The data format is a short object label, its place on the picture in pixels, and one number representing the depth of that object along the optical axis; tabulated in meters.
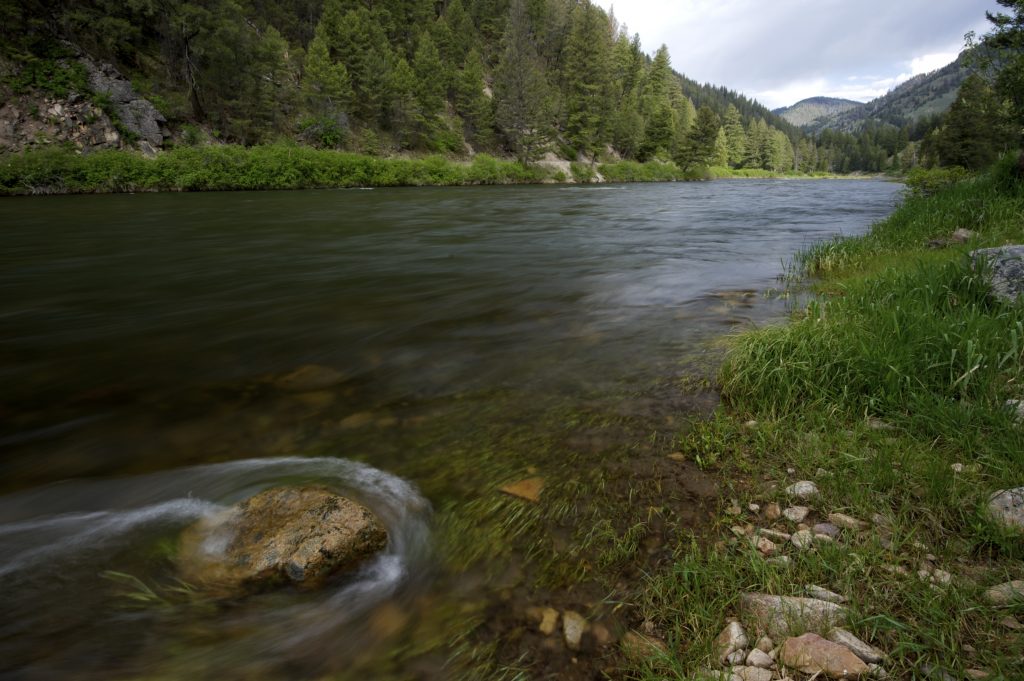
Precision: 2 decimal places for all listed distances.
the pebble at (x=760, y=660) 1.70
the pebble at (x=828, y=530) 2.34
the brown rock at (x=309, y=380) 4.55
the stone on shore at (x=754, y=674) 1.65
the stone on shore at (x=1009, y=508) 2.12
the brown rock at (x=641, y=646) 1.90
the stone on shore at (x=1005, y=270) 4.20
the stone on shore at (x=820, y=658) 1.60
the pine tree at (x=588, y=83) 62.22
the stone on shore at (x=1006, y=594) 1.78
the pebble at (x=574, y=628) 2.02
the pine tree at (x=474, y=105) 54.90
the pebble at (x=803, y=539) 2.26
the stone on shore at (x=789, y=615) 1.81
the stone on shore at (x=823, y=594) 1.92
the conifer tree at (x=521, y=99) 53.44
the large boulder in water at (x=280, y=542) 2.40
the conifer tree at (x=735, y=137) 106.50
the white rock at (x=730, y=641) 1.81
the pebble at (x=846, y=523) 2.35
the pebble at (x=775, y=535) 2.35
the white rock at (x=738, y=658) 1.75
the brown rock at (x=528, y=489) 2.95
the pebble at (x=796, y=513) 2.49
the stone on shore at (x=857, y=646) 1.65
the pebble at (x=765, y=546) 2.27
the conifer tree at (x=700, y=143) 66.38
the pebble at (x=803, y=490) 2.64
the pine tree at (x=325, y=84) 44.22
